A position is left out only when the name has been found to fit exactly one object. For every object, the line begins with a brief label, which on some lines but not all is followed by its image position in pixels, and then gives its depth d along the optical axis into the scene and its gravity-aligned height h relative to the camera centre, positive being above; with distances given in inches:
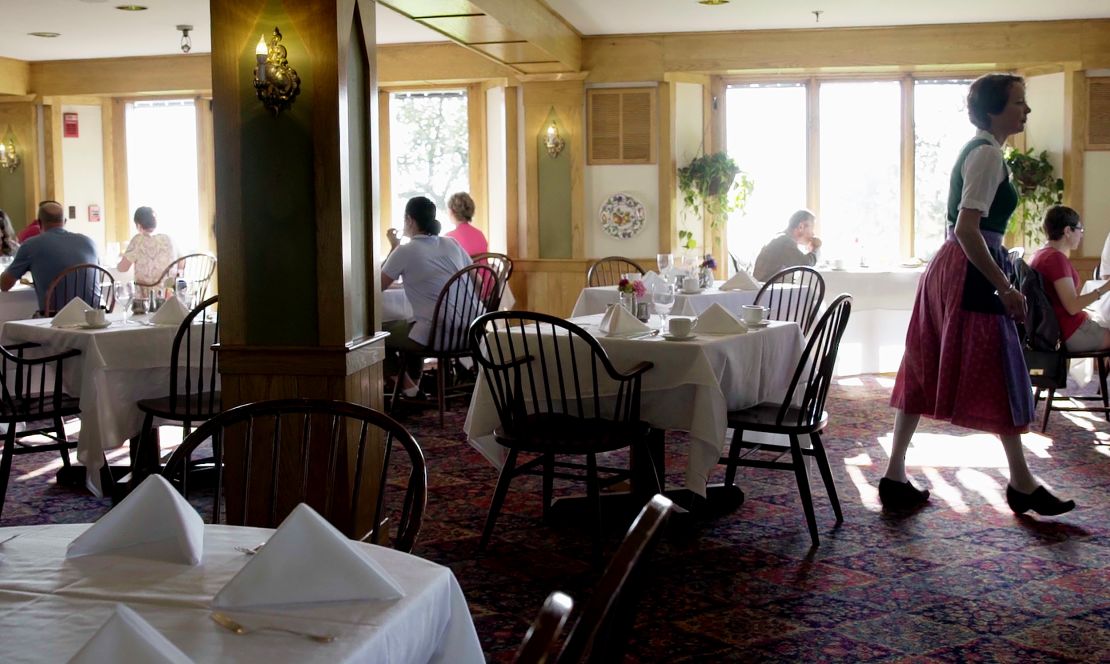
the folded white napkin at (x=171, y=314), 189.2 -8.5
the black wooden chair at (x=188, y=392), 164.4 -20.3
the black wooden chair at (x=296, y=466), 144.4 -26.8
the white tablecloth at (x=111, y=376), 177.8 -18.1
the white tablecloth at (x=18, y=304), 286.7 -9.7
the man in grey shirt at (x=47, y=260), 277.6 +1.4
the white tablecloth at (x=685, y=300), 246.5 -10.1
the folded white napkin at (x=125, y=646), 44.2 -15.1
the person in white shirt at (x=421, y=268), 252.4 -1.9
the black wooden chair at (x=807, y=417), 154.4 -22.8
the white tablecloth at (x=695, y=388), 154.4 -18.7
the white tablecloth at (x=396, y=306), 274.7 -11.1
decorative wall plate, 372.5 +13.5
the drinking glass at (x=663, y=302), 183.6 -7.5
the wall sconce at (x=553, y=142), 371.2 +38.5
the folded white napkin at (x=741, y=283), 266.1 -6.6
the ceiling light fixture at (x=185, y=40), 352.1 +72.8
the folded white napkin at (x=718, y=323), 166.1 -10.0
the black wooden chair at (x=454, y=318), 244.5 -13.0
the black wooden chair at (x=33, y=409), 168.1 -22.4
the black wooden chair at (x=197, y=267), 384.0 -1.3
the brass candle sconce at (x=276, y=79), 136.7 +22.4
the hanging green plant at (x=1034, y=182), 346.0 +21.2
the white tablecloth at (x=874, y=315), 315.9 -17.6
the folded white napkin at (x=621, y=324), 164.6 -9.9
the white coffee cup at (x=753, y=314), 175.2 -9.2
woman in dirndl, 156.8 -9.0
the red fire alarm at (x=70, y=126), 426.9 +53.1
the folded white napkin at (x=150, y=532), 63.5 -15.3
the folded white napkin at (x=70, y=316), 191.5 -8.7
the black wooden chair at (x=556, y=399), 147.3 -19.8
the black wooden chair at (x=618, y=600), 42.0 -13.6
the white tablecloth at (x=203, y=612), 51.8 -17.4
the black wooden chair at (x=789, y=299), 253.0 -10.5
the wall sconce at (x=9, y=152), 427.5 +43.6
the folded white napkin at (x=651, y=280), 252.8 -5.5
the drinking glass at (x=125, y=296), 203.9 -5.7
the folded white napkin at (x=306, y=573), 55.9 -15.7
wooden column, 138.3 +6.8
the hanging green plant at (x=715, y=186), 362.0 +22.8
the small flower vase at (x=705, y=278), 269.1 -5.3
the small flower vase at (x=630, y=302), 179.8 -7.2
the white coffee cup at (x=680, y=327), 160.2 -10.1
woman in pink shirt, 337.1 +10.2
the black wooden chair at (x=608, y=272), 348.8 -4.6
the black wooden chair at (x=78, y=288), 276.1 -5.6
